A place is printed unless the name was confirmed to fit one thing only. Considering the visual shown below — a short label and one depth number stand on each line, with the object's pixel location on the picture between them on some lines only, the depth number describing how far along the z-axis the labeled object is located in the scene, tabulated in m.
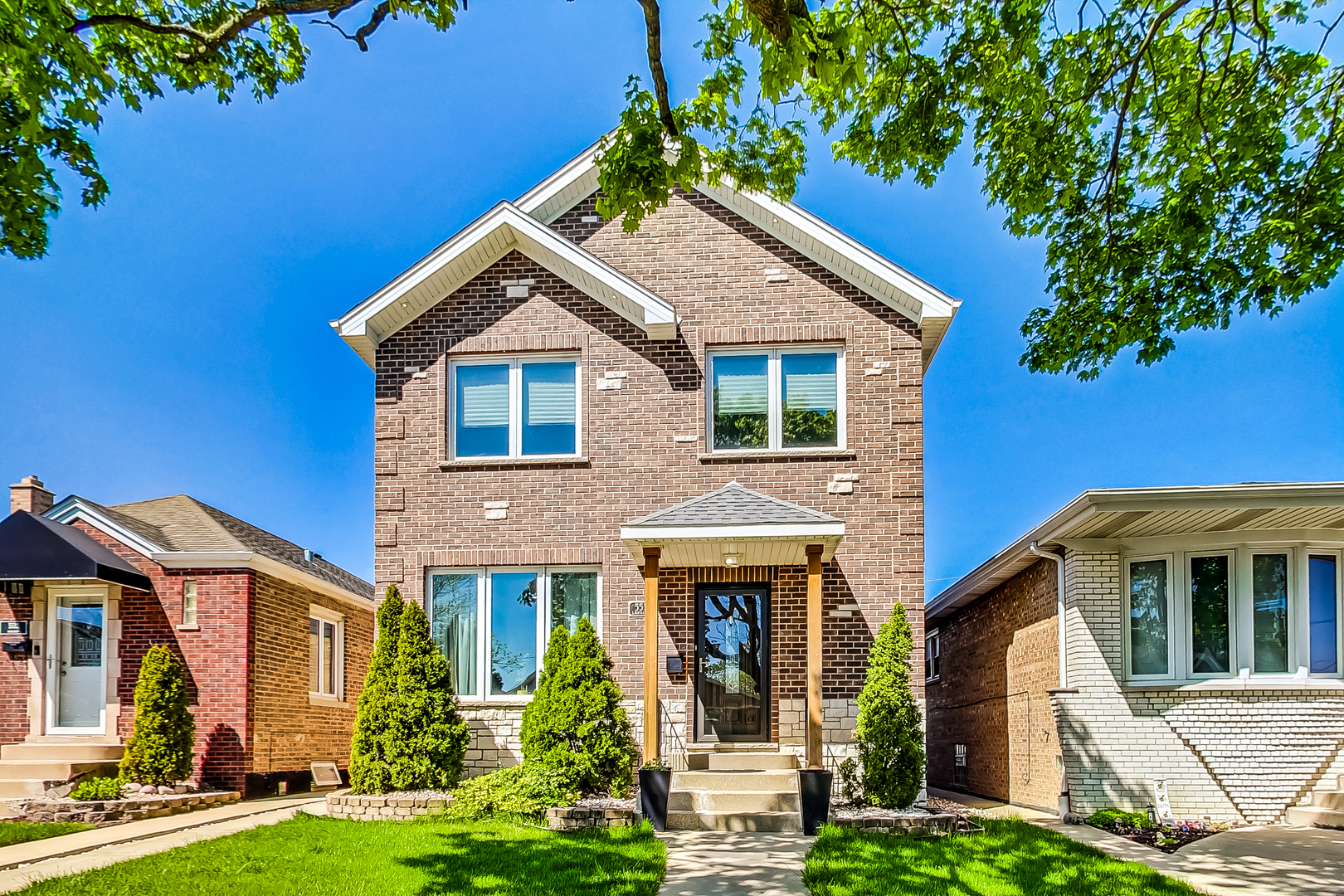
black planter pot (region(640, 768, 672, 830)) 10.06
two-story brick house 12.07
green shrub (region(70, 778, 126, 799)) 11.60
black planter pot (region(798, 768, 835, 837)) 9.95
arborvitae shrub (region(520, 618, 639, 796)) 10.47
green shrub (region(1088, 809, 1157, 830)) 10.52
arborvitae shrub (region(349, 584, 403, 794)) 10.92
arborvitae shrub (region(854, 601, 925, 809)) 10.45
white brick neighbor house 10.69
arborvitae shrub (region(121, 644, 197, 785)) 12.19
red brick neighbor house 12.78
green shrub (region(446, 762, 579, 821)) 10.16
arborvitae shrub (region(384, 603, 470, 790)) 10.97
